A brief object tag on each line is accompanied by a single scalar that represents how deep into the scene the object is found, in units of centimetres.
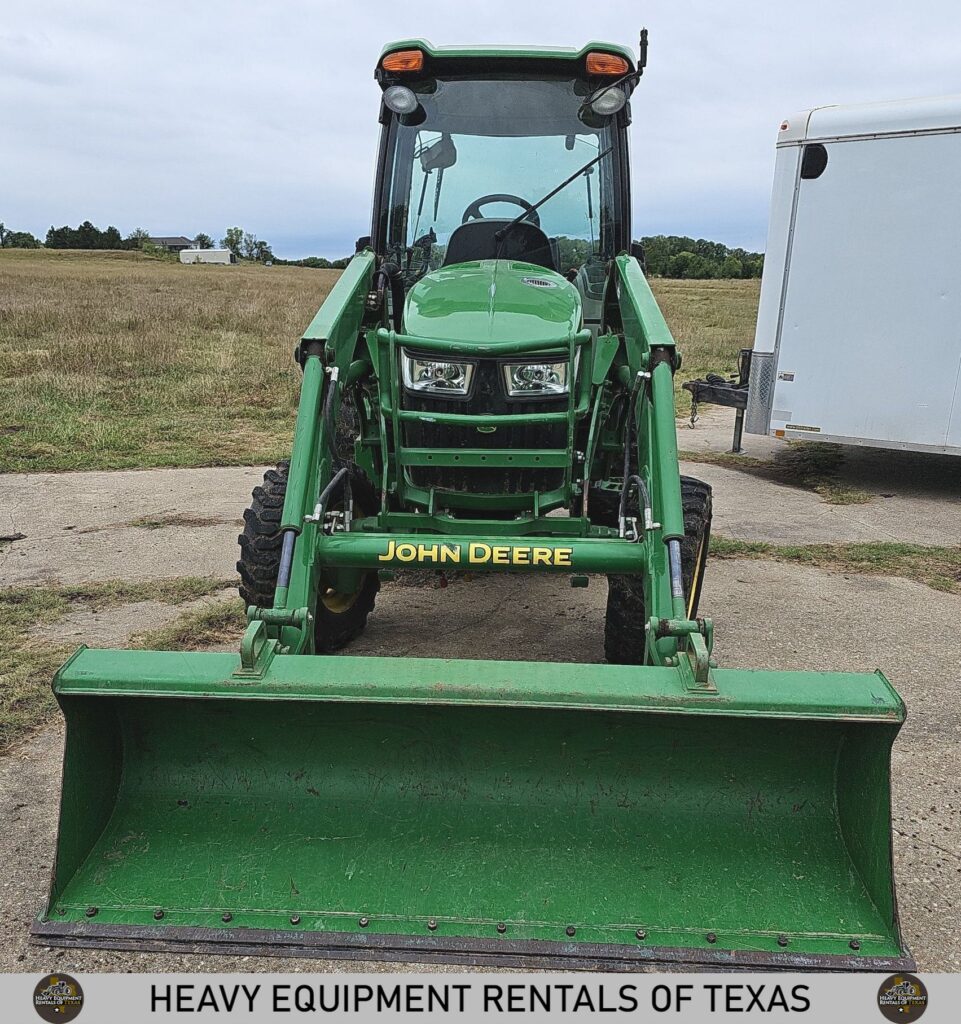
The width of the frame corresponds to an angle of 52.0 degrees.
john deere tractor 264
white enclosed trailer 789
